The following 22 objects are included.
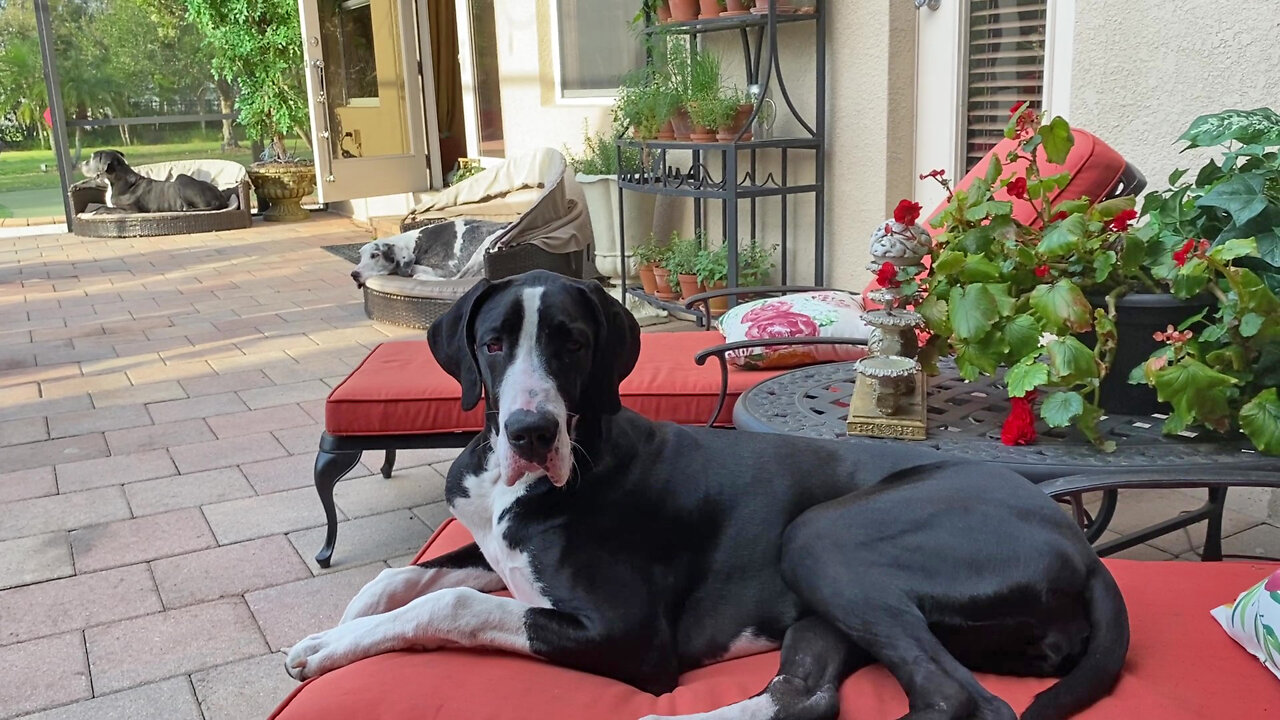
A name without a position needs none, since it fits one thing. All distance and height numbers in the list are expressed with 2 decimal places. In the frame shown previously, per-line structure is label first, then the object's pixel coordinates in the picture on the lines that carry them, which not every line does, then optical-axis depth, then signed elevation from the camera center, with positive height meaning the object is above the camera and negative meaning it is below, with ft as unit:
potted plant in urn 36.94 +2.20
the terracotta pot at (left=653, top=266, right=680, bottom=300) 20.35 -3.10
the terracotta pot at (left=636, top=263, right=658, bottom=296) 20.97 -3.09
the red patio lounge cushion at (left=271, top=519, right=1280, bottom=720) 4.82 -2.66
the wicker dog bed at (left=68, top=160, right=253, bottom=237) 34.45 -2.49
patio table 6.57 -2.19
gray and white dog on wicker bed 22.38 -2.58
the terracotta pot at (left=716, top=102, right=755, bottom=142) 18.08 -0.14
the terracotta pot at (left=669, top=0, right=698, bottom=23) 18.70 +1.92
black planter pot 7.09 -1.58
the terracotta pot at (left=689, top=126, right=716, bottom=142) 18.40 -0.27
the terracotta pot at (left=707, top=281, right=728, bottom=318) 18.44 -3.22
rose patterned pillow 10.39 -2.08
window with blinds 13.53 +0.57
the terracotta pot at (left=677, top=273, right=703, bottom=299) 19.38 -3.00
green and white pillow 4.90 -2.46
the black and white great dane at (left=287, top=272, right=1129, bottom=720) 5.10 -2.26
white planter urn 22.26 -2.05
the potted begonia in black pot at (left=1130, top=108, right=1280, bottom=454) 6.61 -1.28
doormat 29.50 -3.40
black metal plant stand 17.07 -0.73
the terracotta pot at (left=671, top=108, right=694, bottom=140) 18.97 -0.07
